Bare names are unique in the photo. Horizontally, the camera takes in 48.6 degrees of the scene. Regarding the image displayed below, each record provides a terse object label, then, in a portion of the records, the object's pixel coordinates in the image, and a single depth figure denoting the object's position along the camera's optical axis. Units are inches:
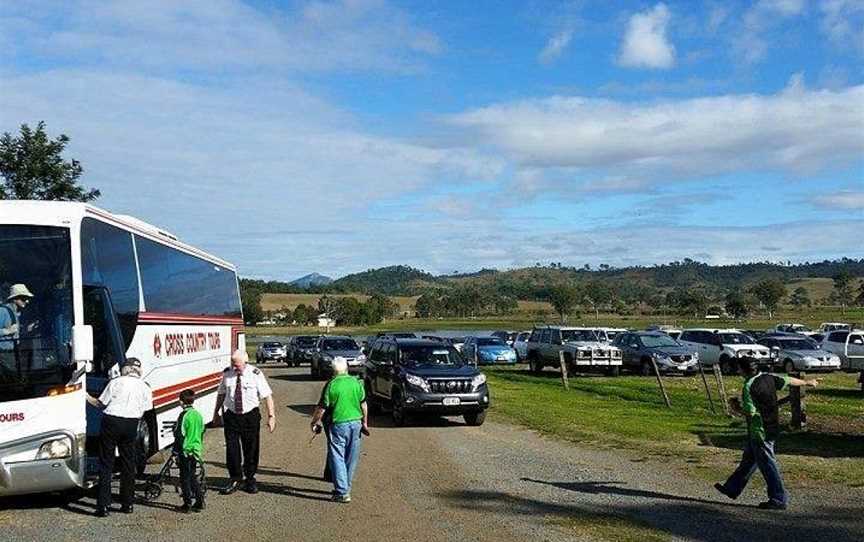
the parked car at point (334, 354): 1344.7
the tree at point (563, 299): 5246.1
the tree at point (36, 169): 1146.0
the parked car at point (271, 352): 2168.2
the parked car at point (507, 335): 2240.8
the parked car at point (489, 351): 1796.3
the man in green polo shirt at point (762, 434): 407.8
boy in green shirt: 418.0
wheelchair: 424.5
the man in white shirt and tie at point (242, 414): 465.4
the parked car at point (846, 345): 1499.8
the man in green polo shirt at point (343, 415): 445.4
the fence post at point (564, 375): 1170.6
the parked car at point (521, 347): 1838.6
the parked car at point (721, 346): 1438.4
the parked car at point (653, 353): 1392.7
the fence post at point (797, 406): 428.5
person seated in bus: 397.7
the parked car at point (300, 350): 1919.3
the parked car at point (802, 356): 1460.4
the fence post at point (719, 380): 820.0
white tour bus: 394.3
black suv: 748.0
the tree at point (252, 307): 4221.7
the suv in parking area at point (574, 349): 1389.0
